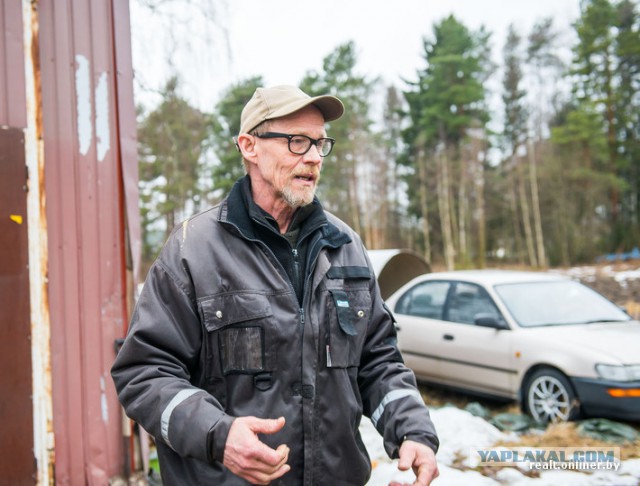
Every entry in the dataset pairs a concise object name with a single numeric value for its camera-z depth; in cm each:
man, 167
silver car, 517
